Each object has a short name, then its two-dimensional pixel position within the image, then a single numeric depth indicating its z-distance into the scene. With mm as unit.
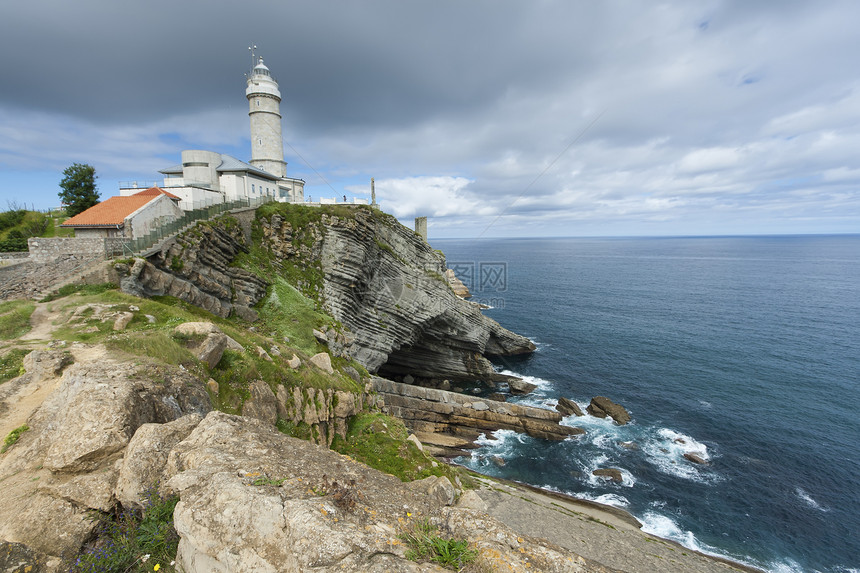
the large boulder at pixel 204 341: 12953
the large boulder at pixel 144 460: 6102
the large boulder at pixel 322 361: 20623
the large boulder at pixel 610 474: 28844
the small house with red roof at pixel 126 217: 24047
